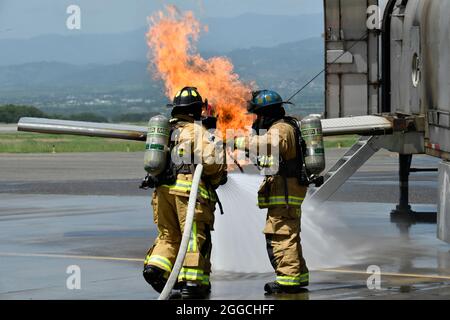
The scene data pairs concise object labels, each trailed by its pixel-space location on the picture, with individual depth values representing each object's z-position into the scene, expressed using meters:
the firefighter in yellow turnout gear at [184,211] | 12.55
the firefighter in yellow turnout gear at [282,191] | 13.02
